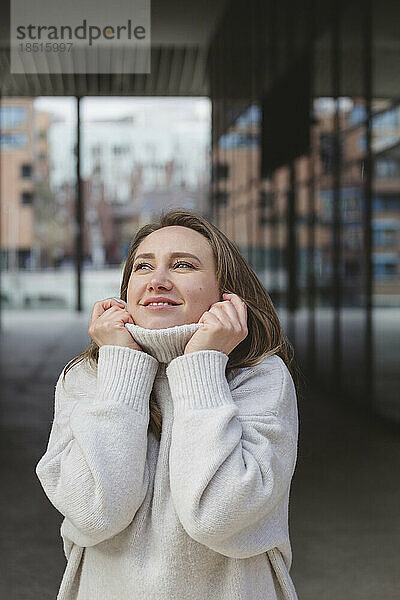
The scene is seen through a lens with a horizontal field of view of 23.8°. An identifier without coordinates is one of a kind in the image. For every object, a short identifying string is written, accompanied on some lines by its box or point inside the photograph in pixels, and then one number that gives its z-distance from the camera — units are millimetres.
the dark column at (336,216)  8078
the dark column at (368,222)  8180
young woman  1484
